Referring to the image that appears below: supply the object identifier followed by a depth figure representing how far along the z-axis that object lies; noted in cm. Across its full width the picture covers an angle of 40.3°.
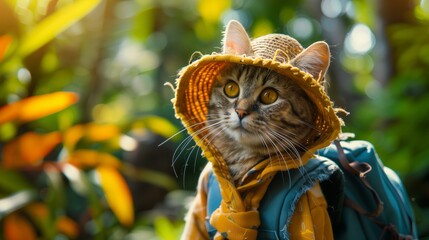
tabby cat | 94
